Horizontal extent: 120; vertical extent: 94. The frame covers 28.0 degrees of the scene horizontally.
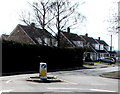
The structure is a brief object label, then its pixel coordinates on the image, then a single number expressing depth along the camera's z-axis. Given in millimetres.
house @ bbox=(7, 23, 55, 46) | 53262
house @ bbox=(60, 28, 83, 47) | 67375
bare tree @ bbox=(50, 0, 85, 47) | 38469
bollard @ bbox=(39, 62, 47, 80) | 15883
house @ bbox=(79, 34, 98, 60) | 71000
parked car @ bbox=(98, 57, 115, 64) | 61506
